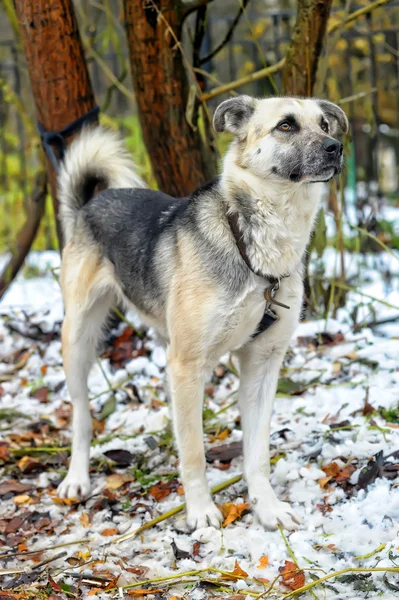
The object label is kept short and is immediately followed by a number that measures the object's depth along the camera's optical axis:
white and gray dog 3.23
